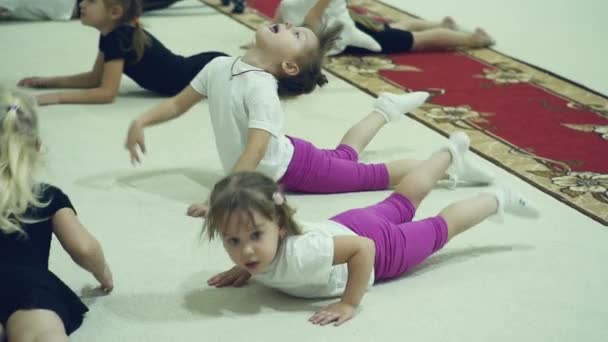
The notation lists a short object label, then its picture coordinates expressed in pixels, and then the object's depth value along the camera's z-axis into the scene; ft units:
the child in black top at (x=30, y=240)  11.68
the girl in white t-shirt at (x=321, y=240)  12.12
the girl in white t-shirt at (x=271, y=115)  13.96
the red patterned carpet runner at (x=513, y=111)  15.27
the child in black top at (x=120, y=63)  16.76
